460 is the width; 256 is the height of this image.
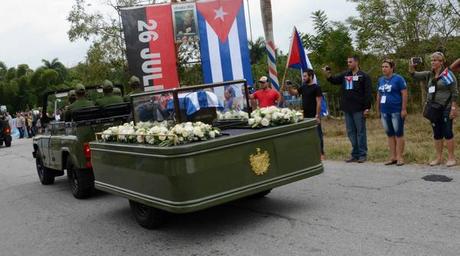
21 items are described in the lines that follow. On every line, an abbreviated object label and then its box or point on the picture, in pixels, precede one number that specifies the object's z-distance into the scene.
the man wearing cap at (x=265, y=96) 9.62
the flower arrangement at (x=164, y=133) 5.20
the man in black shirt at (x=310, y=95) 9.42
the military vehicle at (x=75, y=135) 8.01
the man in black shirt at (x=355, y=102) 8.91
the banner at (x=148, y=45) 10.58
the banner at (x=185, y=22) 10.73
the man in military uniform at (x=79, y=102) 8.60
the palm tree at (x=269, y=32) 12.43
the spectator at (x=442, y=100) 7.78
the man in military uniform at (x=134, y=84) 9.35
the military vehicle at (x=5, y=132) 24.09
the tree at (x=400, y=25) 14.29
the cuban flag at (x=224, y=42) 10.59
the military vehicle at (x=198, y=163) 5.05
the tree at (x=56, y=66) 71.81
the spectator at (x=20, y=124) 32.19
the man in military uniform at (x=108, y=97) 8.66
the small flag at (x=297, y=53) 11.73
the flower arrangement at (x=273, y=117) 6.00
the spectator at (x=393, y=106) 8.33
